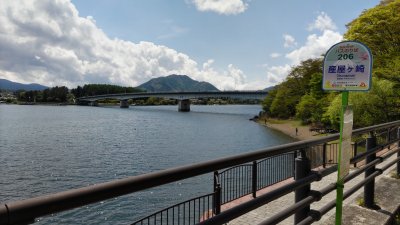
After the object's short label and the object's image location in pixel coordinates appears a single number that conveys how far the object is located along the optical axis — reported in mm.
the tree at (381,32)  29870
